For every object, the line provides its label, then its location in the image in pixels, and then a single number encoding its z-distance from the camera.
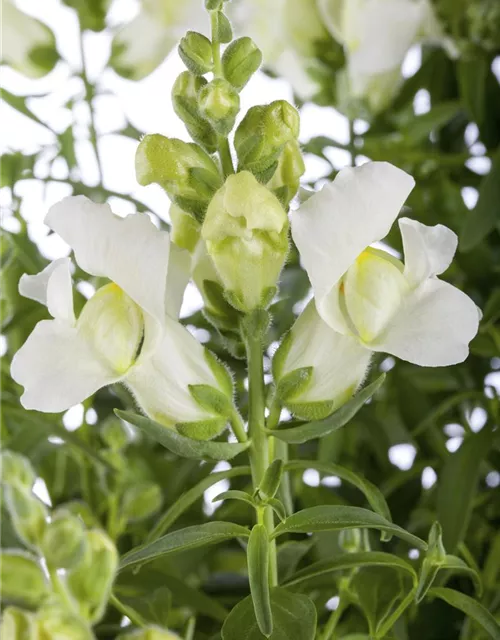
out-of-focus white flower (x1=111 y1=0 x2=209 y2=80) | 0.44
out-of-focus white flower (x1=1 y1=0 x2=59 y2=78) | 0.43
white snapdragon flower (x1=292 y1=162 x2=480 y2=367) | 0.33
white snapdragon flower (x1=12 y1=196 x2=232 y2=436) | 0.33
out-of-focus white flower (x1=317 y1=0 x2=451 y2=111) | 0.46
